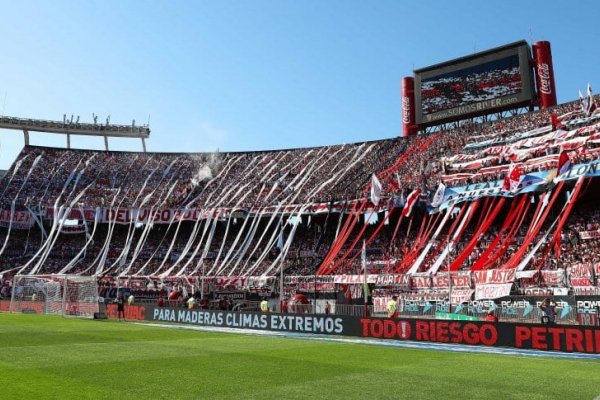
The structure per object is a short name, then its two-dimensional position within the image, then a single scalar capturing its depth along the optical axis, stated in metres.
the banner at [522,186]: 35.97
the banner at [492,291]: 28.23
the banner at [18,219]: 60.41
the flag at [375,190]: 37.59
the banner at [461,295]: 30.21
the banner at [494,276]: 28.86
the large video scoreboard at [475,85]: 53.84
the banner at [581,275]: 28.47
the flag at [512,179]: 39.47
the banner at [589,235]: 35.59
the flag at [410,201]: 43.78
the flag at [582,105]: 44.46
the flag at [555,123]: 43.42
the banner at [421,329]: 17.31
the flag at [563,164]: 36.97
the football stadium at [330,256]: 12.23
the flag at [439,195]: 43.94
